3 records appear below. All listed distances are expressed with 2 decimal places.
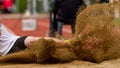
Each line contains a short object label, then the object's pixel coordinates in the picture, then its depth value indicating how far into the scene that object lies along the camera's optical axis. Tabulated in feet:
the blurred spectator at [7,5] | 117.58
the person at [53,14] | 43.85
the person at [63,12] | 41.19
